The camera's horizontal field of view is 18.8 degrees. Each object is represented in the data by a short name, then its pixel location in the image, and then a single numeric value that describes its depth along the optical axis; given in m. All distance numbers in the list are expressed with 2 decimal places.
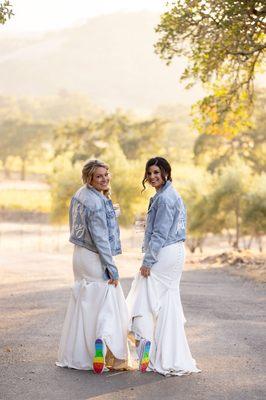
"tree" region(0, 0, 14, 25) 13.12
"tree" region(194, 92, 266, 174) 54.72
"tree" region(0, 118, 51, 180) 81.06
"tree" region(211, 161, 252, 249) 37.72
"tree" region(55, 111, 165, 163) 69.44
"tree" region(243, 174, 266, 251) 34.75
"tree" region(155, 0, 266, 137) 18.23
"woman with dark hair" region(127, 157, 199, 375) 7.41
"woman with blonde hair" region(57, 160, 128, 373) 7.55
